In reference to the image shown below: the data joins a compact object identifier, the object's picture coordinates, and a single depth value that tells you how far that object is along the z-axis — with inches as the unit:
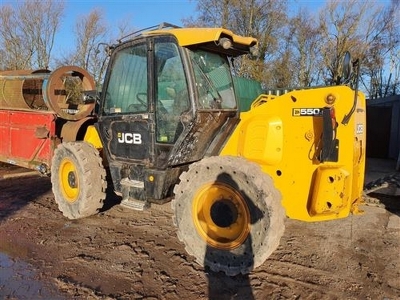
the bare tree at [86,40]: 912.9
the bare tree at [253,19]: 904.9
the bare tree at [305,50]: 1012.6
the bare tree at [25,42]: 857.5
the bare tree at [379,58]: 1031.0
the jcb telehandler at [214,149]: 137.9
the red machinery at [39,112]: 250.2
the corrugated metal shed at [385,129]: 495.5
